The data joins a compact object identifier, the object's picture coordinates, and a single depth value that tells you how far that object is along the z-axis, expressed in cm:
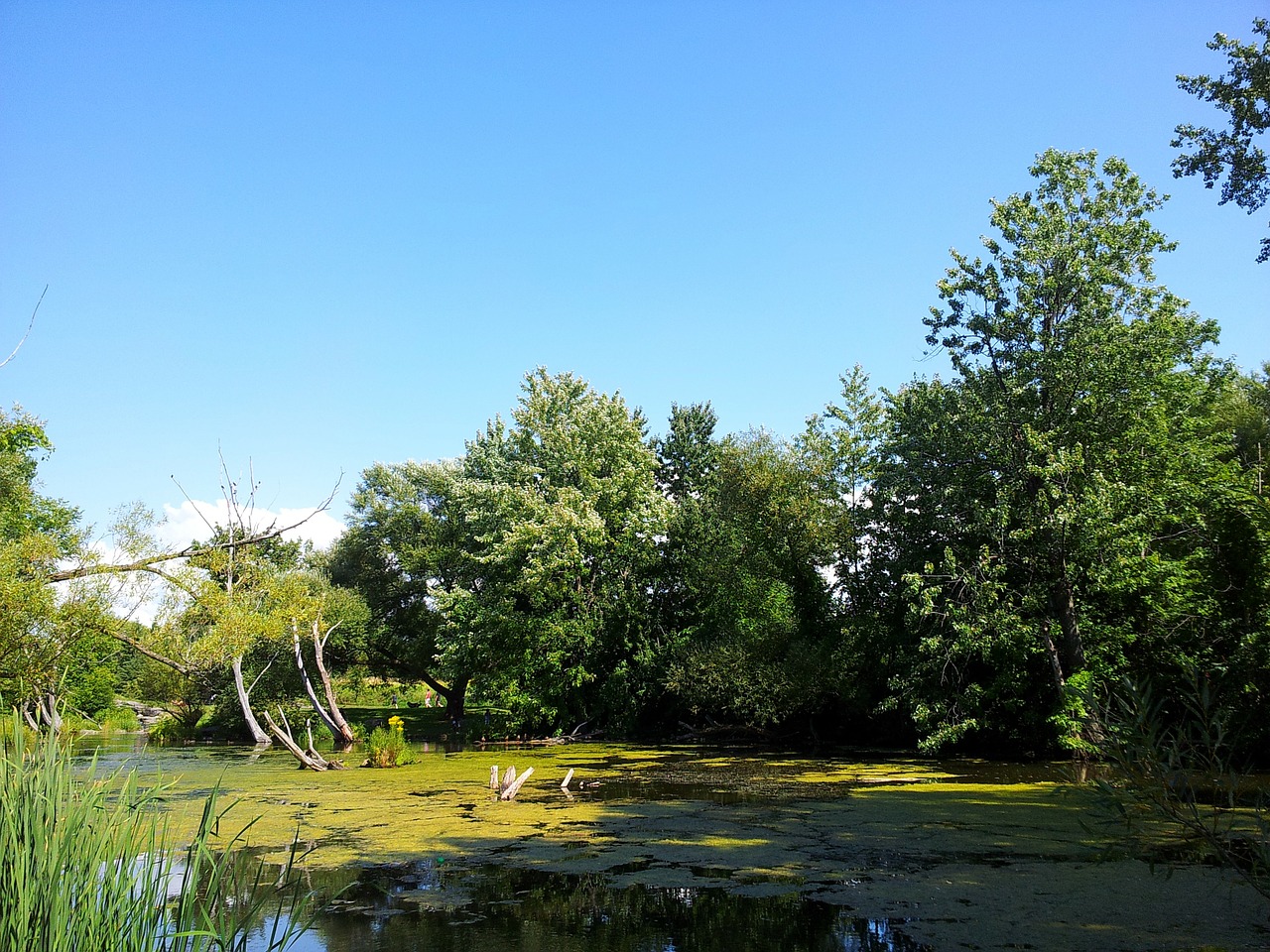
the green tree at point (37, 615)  1111
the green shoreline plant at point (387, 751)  1739
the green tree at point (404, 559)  3180
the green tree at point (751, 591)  2117
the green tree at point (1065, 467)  1510
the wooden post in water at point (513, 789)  1191
